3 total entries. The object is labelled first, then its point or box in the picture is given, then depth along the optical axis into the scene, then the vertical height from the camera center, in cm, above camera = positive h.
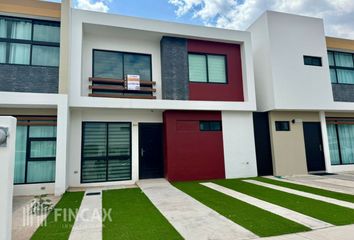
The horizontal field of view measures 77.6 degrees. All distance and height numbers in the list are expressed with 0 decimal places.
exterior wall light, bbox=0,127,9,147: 289 +23
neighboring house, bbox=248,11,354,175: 959 +190
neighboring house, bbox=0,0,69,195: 675 +203
